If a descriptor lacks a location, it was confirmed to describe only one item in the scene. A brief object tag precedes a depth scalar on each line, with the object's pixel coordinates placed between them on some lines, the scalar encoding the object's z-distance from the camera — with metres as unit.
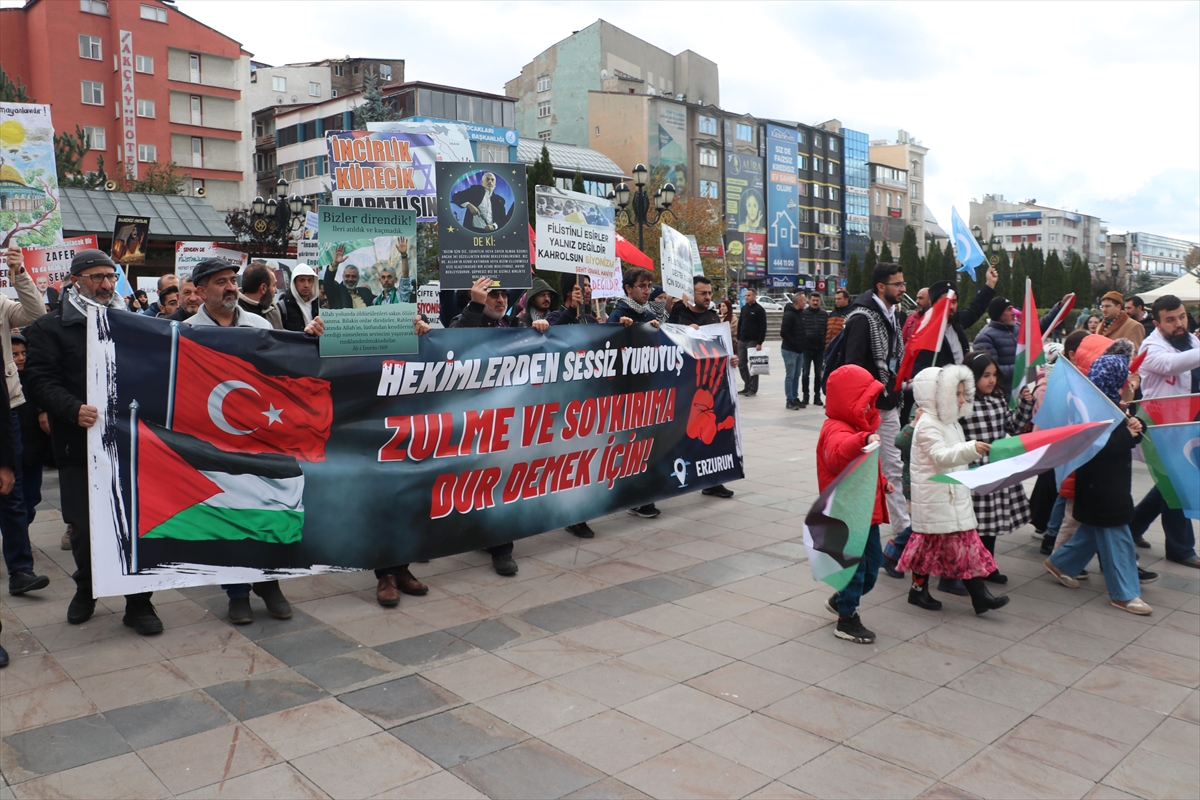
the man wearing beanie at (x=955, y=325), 6.19
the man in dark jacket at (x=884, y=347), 6.30
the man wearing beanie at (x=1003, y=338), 8.47
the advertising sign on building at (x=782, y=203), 76.56
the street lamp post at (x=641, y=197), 20.38
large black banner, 4.68
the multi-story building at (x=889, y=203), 96.78
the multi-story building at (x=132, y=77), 48.00
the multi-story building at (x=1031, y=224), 146.50
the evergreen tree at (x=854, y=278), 58.97
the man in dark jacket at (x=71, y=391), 4.78
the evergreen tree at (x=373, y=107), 43.56
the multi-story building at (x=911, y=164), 104.00
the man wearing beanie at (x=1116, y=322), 8.51
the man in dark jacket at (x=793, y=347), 15.36
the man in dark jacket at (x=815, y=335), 15.27
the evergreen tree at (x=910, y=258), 59.34
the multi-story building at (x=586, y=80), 68.00
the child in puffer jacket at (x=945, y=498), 5.26
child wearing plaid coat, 5.64
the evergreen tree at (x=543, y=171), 26.05
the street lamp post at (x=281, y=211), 22.53
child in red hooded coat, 4.67
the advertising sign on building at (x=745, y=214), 72.38
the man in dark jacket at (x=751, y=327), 16.78
